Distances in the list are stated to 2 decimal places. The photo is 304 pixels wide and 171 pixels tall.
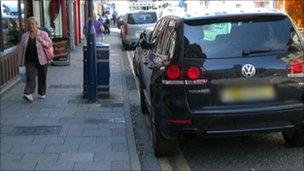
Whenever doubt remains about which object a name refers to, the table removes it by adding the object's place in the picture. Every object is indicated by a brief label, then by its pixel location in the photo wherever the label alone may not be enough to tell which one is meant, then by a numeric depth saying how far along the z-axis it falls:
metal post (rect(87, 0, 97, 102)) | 10.04
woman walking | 10.04
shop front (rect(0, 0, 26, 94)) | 11.51
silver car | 25.17
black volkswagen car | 6.06
